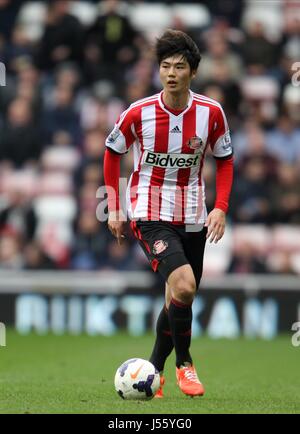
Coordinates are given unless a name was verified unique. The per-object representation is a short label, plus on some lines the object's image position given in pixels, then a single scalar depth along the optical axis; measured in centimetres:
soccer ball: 741
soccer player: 768
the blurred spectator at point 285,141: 1652
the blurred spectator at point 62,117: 1702
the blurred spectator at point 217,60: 1708
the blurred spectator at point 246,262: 1515
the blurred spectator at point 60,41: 1777
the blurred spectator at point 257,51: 1766
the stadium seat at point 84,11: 1866
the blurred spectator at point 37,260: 1520
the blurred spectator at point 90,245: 1550
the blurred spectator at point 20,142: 1677
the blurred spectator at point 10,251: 1544
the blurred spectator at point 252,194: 1565
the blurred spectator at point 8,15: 1888
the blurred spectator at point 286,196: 1570
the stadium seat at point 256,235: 1552
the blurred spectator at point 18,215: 1573
